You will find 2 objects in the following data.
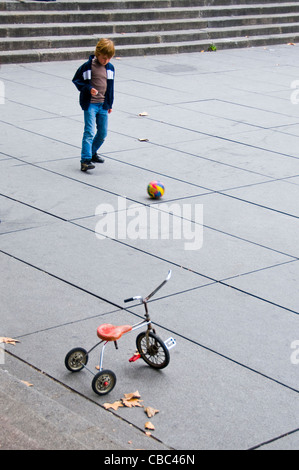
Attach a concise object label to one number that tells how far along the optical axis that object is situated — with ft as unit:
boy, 61.82
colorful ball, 55.83
